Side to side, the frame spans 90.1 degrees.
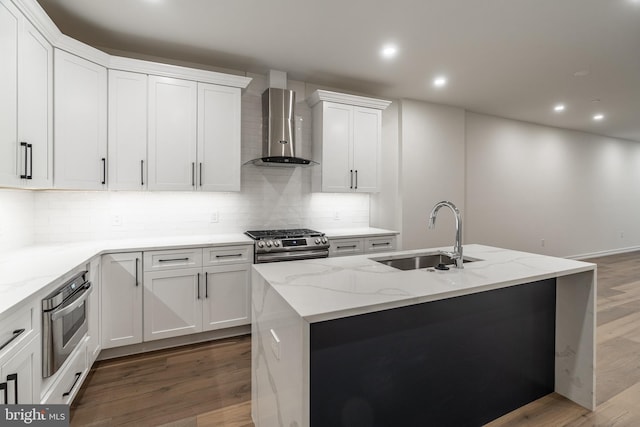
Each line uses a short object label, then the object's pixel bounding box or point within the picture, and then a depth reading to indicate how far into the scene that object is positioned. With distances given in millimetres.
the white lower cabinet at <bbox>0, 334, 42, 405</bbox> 1261
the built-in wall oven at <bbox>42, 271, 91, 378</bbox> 1613
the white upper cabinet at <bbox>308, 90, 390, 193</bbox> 3730
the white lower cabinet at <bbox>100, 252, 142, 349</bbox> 2600
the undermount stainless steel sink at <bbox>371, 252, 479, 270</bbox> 2197
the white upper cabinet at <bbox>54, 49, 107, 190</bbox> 2443
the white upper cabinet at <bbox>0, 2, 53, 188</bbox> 1855
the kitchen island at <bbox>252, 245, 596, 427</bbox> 1348
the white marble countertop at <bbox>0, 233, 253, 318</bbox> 1499
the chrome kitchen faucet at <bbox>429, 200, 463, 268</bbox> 1952
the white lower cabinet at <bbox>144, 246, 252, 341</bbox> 2762
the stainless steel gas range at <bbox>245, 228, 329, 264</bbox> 3104
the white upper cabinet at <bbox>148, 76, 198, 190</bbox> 2957
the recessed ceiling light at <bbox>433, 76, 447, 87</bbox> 3794
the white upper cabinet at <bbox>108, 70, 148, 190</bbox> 2803
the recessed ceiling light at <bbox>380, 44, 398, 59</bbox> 3019
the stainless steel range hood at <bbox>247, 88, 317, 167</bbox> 3465
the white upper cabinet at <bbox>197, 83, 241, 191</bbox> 3145
